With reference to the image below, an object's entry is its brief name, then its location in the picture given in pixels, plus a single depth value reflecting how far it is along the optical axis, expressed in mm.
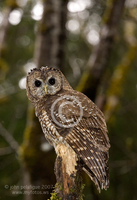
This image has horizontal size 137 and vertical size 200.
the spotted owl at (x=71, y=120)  4141
